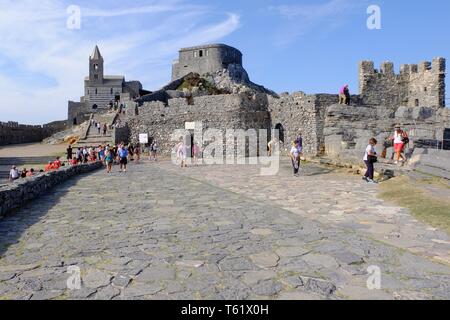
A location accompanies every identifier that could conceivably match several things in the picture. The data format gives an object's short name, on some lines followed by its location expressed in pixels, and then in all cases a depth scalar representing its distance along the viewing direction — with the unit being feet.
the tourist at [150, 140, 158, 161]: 96.14
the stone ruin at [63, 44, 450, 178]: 73.41
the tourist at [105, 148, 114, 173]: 65.62
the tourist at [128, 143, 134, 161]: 95.91
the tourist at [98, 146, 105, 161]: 88.07
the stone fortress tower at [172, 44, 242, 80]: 220.64
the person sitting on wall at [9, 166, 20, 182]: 70.64
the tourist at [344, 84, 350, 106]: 89.27
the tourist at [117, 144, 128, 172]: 65.36
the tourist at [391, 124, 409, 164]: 50.36
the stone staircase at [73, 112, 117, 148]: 119.75
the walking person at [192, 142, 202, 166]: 97.92
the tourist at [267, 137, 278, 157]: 81.77
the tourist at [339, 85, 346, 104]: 89.04
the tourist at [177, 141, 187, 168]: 75.44
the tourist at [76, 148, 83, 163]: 87.92
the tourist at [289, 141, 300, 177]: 54.65
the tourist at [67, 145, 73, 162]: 93.97
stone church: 262.26
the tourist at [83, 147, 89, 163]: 89.56
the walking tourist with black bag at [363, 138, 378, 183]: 45.42
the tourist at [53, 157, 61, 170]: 71.92
